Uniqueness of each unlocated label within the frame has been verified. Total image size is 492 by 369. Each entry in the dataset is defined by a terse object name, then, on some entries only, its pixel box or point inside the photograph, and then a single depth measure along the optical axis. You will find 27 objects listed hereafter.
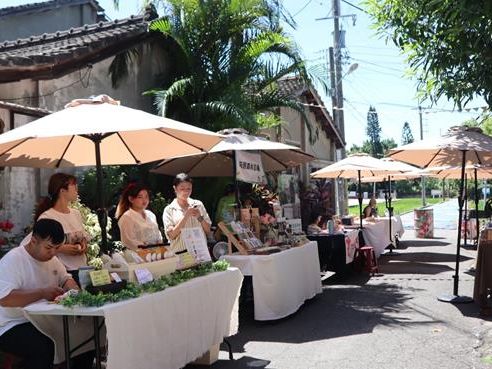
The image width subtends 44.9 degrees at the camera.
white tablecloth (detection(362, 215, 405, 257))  12.89
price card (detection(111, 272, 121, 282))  4.39
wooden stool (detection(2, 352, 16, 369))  4.08
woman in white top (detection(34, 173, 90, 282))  5.21
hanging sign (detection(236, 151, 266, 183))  7.89
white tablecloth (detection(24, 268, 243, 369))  3.99
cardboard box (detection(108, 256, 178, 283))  4.56
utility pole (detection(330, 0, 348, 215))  20.44
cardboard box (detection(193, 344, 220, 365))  5.65
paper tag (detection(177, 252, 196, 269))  5.26
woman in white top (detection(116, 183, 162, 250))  5.88
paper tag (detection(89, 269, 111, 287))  4.20
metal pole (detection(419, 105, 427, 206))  46.44
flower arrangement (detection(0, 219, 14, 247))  6.95
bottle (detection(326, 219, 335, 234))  11.05
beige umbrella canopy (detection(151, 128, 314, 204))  7.63
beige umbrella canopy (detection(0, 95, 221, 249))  4.42
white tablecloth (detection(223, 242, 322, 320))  7.12
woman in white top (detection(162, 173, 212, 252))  6.42
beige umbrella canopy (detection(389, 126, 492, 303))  8.06
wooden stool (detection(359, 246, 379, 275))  11.55
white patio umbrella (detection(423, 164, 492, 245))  15.43
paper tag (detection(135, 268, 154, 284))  4.57
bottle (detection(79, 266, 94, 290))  4.23
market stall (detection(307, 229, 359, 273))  10.79
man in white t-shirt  4.08
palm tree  10.16
